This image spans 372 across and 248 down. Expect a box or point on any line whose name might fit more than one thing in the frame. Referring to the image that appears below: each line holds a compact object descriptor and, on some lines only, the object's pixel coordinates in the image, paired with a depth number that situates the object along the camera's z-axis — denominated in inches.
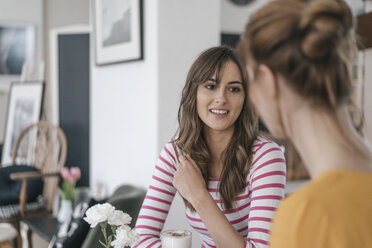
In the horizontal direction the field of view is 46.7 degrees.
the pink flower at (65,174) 129.8
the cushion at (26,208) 126.8
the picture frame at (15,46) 215.5
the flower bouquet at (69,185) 128.1
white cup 44.6
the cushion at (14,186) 129.6
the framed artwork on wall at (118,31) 101.0
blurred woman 25.8
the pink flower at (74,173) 130.4
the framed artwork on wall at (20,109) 161.3
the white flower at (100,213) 39.8
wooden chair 128.6
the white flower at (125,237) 39.1
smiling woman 53.9
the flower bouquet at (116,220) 39.3
